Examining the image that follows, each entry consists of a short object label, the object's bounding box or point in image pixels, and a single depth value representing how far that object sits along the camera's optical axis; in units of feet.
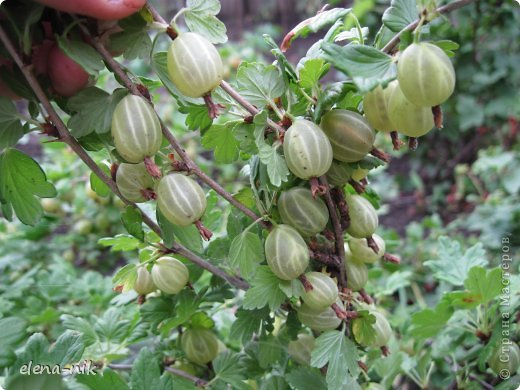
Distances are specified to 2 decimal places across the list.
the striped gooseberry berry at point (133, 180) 0.56
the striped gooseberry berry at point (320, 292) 0.56
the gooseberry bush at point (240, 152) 0.50
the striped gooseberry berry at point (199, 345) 0.74
